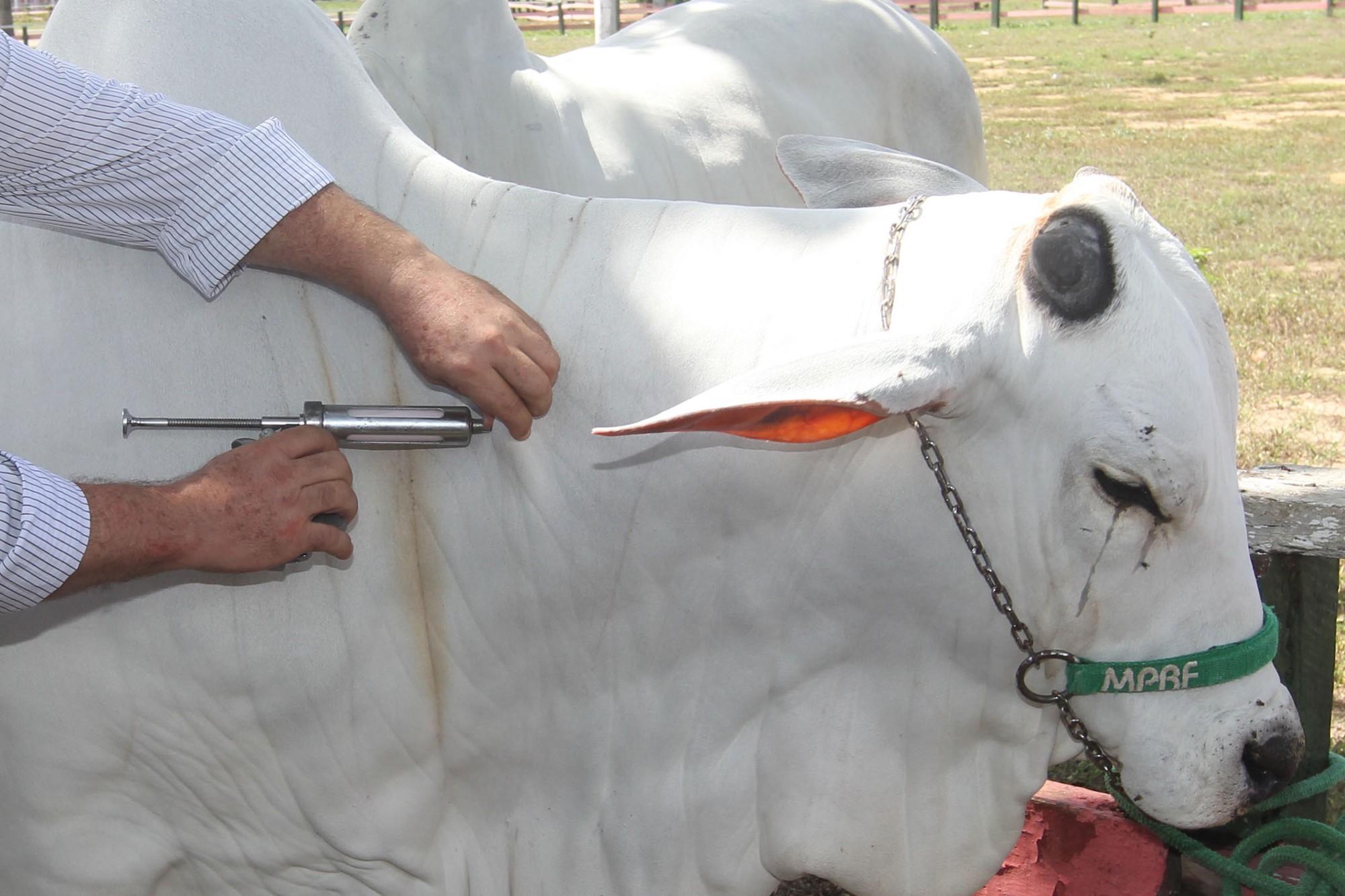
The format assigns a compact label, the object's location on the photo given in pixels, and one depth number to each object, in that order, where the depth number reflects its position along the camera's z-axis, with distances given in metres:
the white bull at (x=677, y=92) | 3.39
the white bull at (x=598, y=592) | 1.69
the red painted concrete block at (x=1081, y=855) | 2.78
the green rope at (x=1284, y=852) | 2.28
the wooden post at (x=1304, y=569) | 2.53
